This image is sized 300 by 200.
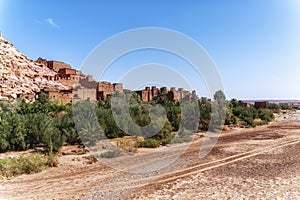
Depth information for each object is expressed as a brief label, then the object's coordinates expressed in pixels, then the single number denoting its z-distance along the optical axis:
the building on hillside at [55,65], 58.41
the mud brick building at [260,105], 58.31
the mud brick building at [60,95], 38.03
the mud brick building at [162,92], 45.44
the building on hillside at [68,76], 51.53
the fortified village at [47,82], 41.09
